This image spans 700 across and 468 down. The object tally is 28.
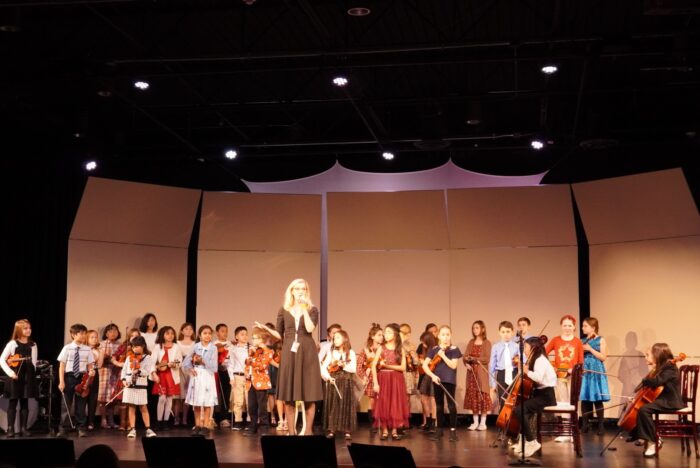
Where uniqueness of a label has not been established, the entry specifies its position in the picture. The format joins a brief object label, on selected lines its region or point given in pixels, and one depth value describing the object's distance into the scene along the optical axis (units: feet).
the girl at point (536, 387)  26.50
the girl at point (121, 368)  36.47
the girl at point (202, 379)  34.63
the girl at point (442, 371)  32.89
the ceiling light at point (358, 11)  29.08
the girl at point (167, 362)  37.88
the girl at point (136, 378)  33.30
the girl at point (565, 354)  33.55
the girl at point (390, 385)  32.81
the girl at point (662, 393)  27.58
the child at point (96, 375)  36.94
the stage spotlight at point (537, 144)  40.42
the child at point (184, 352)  39.55
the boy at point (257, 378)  35.99
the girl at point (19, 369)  33.94
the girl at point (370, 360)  34.44
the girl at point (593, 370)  36.11
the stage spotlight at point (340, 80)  33.24
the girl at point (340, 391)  33.50
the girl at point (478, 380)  38.22
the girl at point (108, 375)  37.81
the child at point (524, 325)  36.47
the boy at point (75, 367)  36.01
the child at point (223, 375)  40.24
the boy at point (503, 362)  36.63
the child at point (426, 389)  37.27
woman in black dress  25.50
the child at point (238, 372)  38.93
